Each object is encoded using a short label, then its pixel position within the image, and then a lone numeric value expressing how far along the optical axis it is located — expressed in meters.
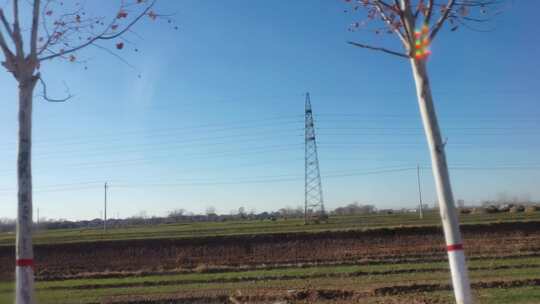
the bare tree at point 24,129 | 7.87
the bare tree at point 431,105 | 6.94
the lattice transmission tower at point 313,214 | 58.62
